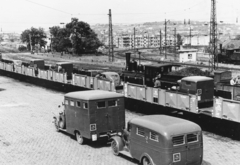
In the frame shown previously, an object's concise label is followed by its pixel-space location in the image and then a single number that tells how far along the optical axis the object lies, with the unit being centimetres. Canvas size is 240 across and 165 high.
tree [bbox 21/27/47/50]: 13115
